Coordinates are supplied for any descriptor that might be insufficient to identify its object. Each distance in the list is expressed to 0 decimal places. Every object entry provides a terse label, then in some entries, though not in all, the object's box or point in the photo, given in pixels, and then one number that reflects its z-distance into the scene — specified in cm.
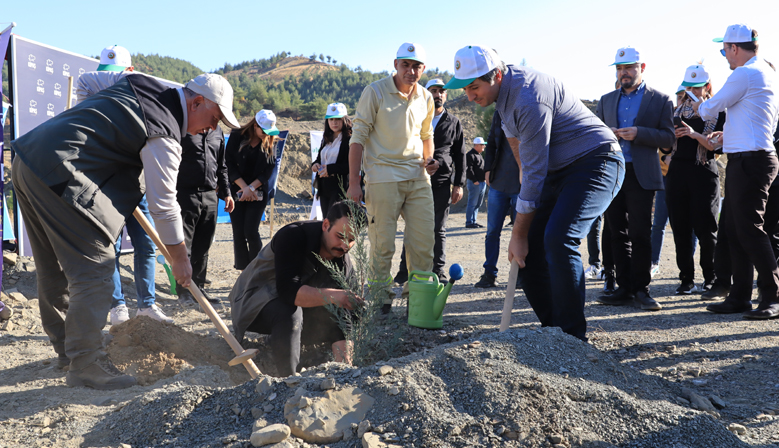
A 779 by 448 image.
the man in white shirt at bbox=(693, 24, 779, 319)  425
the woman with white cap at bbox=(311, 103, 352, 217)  567
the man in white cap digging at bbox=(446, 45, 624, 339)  300
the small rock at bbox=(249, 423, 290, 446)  204
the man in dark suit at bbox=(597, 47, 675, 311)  468
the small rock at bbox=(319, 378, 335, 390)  230
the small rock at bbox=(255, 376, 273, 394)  242
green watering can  393
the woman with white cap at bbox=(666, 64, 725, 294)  525
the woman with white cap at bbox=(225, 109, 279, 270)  569
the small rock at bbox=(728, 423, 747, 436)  232
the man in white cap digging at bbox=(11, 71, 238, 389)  279
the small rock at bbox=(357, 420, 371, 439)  210
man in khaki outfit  438
